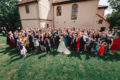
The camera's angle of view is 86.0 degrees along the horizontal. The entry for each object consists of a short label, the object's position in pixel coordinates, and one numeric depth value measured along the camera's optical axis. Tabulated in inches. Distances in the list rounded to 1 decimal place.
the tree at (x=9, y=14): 757.5
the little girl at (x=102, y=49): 207.2
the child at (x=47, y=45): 232.5
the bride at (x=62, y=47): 249.0
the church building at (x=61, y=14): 550.3
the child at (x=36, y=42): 232.2
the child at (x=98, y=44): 216.8
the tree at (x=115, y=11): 730.2
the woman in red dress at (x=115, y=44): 206.0
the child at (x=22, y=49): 212.1
